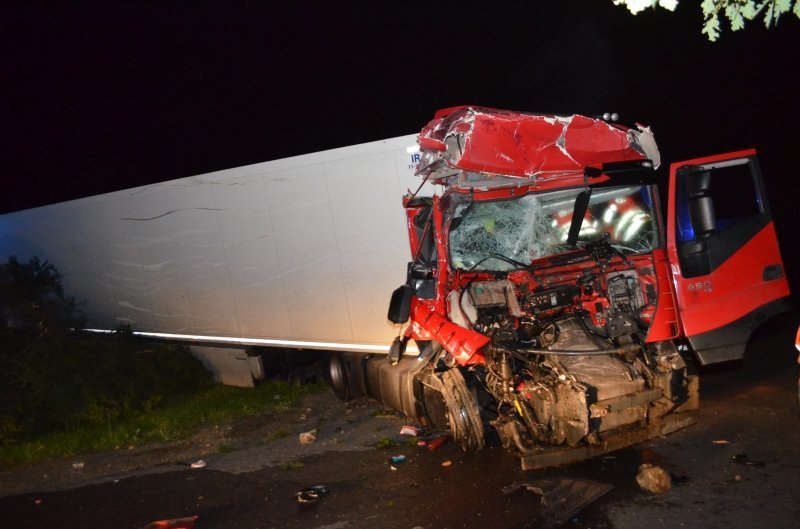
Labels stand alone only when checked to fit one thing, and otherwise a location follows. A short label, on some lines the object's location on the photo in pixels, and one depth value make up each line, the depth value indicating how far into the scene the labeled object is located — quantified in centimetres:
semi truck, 573
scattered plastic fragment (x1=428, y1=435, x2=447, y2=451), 664
